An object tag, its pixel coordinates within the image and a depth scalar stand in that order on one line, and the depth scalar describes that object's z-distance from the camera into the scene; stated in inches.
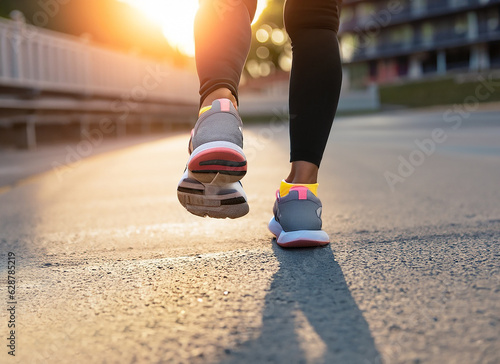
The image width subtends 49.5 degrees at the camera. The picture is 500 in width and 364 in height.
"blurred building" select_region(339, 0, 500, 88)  1382.9
